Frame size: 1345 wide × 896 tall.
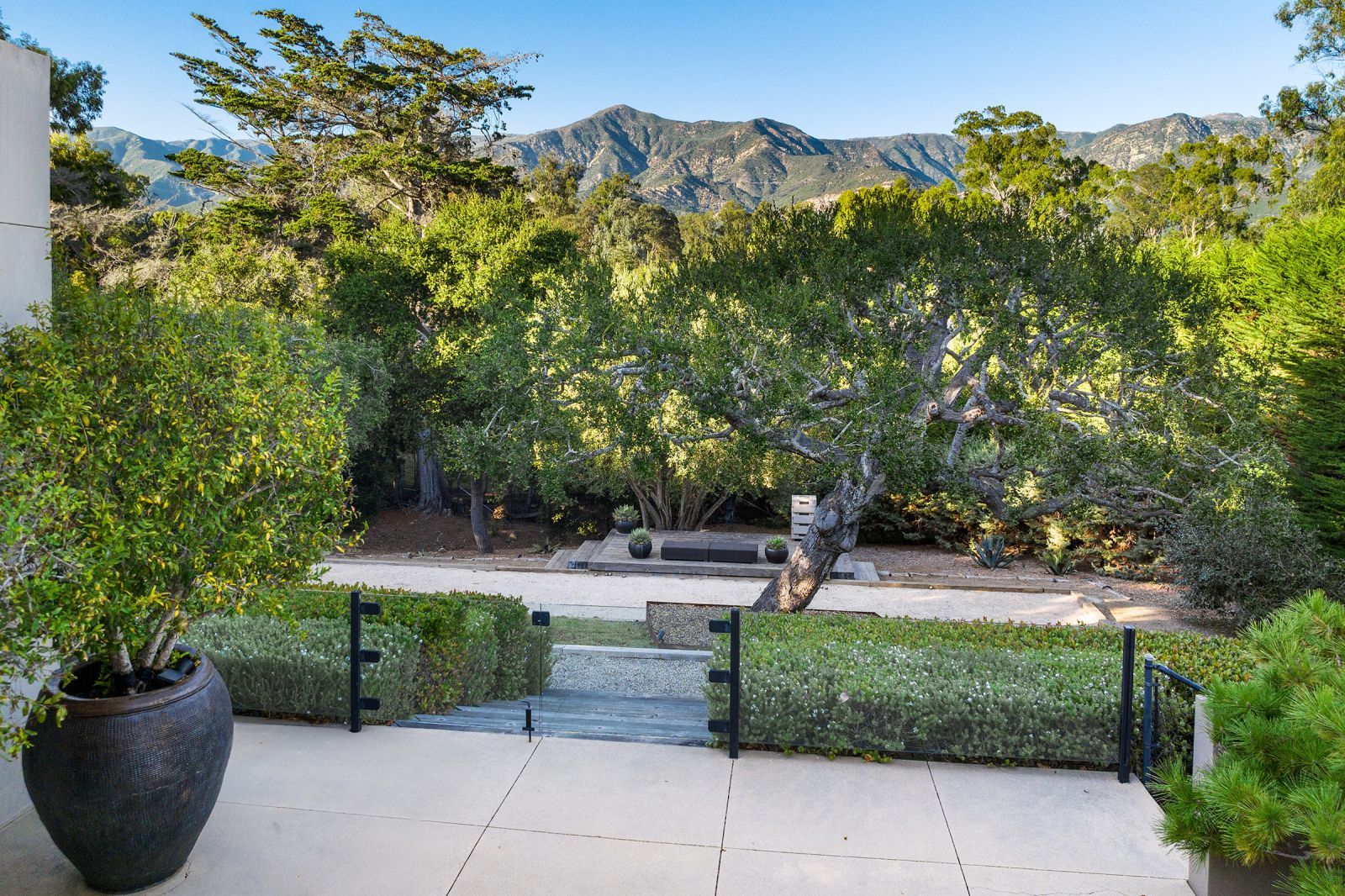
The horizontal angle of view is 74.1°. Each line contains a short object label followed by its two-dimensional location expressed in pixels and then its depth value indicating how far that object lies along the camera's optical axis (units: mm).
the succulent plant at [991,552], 17766
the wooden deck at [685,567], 16547
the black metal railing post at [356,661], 5934
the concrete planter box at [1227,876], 3628
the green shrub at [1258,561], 11742
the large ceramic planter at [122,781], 3814
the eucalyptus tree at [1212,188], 36438
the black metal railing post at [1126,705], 5410
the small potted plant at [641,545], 17266
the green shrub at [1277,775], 2832
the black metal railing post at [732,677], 5684
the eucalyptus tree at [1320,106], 25203
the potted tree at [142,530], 3580
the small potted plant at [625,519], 20391
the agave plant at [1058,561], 17297
